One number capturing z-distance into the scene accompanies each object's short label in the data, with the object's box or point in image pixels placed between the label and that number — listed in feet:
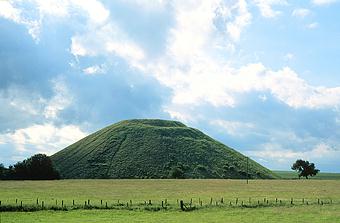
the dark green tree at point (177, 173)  521.49
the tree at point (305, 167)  602.85
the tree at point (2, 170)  495.82
